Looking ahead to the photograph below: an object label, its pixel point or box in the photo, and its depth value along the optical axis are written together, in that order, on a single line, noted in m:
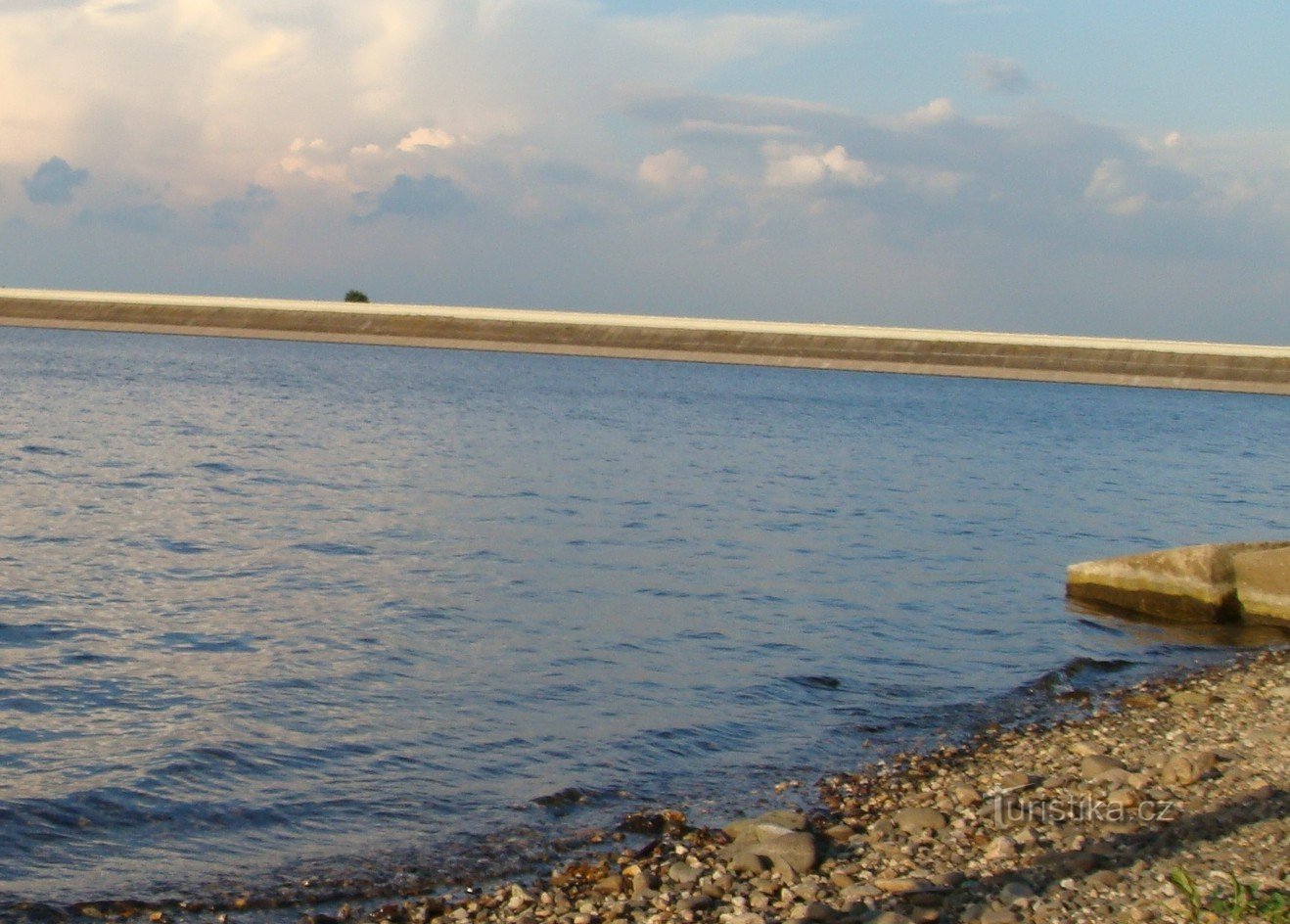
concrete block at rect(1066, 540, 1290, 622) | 14.91
